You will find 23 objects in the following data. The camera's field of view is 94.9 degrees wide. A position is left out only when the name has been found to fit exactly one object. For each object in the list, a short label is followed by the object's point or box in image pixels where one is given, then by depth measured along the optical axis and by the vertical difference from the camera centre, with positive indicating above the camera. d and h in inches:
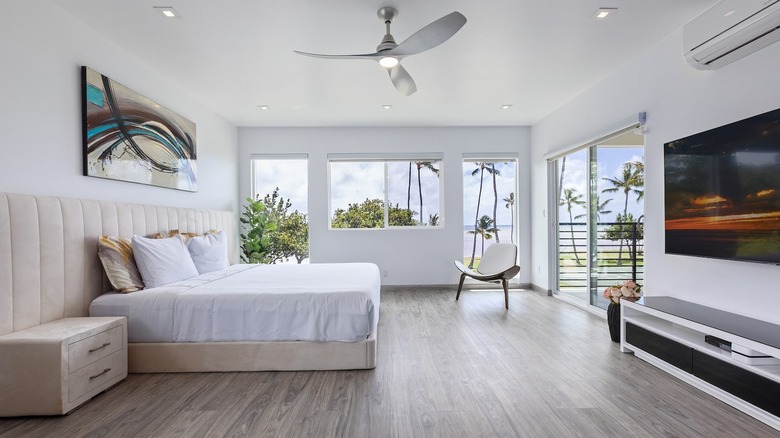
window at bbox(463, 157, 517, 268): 229.9 +9.6
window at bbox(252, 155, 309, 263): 224.8 +14.2
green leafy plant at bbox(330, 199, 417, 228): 227.5 +2.6
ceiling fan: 84.4 +45.1
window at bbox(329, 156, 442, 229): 227.8 +17.3
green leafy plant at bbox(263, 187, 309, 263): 224.5 -6.0
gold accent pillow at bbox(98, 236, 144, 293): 103.7 -12.5
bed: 90.0 -23.1
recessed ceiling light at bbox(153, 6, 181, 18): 98.2 +58.4
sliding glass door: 142.5 +0.4
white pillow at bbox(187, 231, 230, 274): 142.6 -12.8
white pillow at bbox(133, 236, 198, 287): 110.3 -12.6
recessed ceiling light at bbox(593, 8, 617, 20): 99.6 +57.8
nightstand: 75.6 -31.8
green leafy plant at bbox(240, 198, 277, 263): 204.4 -8.3
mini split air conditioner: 80.1 +44.6
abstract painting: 108.3 +30.1
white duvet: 100.5 -26.3
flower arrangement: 120.4 -25.0
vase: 123.1 -35.8
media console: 74.2 -32.2
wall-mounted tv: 82.3 +6.7
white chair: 178.2 -25.3
